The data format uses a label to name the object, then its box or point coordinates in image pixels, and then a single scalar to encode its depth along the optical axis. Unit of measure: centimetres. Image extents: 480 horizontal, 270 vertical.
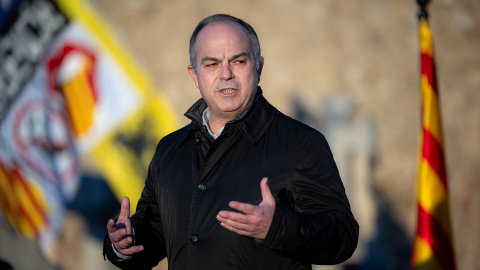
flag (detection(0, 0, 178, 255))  1134
